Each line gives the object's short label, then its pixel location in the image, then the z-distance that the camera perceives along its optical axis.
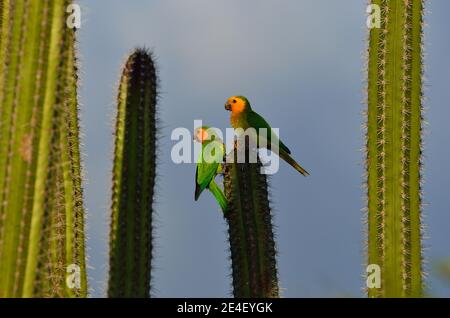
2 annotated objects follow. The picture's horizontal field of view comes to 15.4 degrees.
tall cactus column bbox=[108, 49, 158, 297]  9.87
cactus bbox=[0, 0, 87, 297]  8.98
